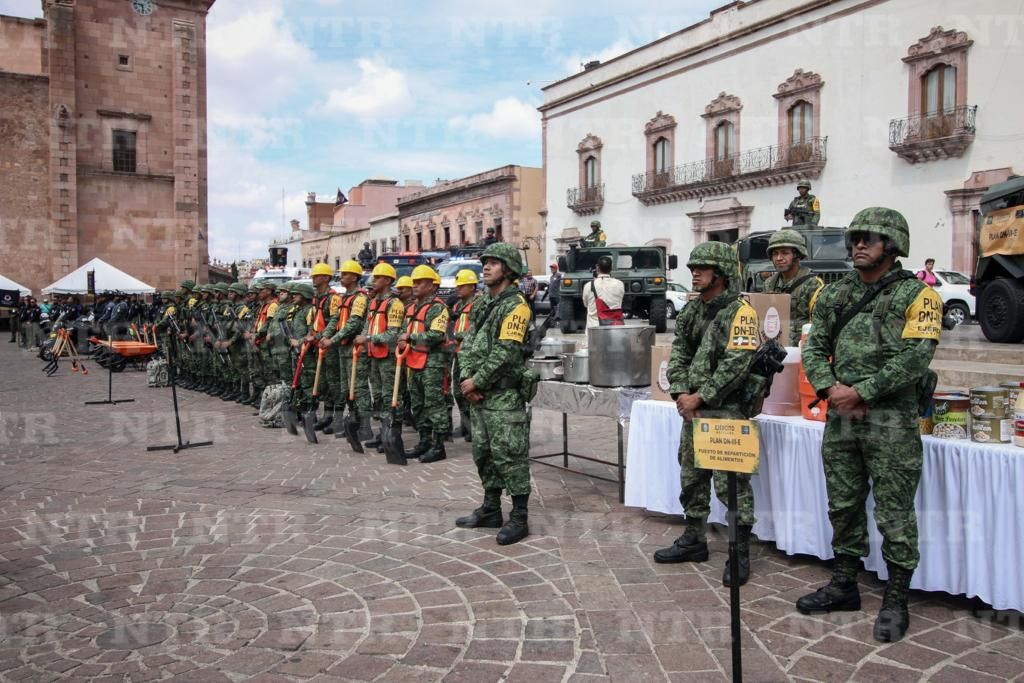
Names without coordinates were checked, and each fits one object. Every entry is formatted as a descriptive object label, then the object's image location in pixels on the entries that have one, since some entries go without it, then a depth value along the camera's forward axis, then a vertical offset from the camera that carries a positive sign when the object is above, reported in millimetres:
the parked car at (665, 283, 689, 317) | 25488 +551
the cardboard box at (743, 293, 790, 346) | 5145 +23
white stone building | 23906 +7129
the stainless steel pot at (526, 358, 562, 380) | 7043 -445
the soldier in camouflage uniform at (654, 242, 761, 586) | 4707 -327
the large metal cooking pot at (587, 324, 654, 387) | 6363 -298
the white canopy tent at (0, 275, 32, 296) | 27433 +1150
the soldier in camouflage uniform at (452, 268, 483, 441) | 8188 +32
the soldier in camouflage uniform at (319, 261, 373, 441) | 9453 -254
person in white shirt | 12547 +352
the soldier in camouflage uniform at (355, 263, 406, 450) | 8945 -254
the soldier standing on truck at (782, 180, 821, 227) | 13984 +1871
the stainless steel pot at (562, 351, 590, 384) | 6691 -423
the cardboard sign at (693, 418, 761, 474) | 3410 -559
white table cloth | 4043 -1088
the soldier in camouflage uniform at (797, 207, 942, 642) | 3961 -429
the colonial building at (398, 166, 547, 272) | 44625 +6346
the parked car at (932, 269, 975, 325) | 19031 +329
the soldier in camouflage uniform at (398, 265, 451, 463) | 8523 -504
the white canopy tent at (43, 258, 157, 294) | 23422 +1064
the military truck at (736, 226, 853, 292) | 13219 +1048
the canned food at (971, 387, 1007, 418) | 4203 -452
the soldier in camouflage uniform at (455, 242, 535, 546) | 5598 -534
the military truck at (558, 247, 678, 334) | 19000 +874
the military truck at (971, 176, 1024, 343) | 11062 +712
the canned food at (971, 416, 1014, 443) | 4184 -602
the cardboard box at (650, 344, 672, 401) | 5875 -406
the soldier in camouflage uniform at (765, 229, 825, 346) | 6578 +324
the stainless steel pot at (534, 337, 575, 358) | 7277 -286
